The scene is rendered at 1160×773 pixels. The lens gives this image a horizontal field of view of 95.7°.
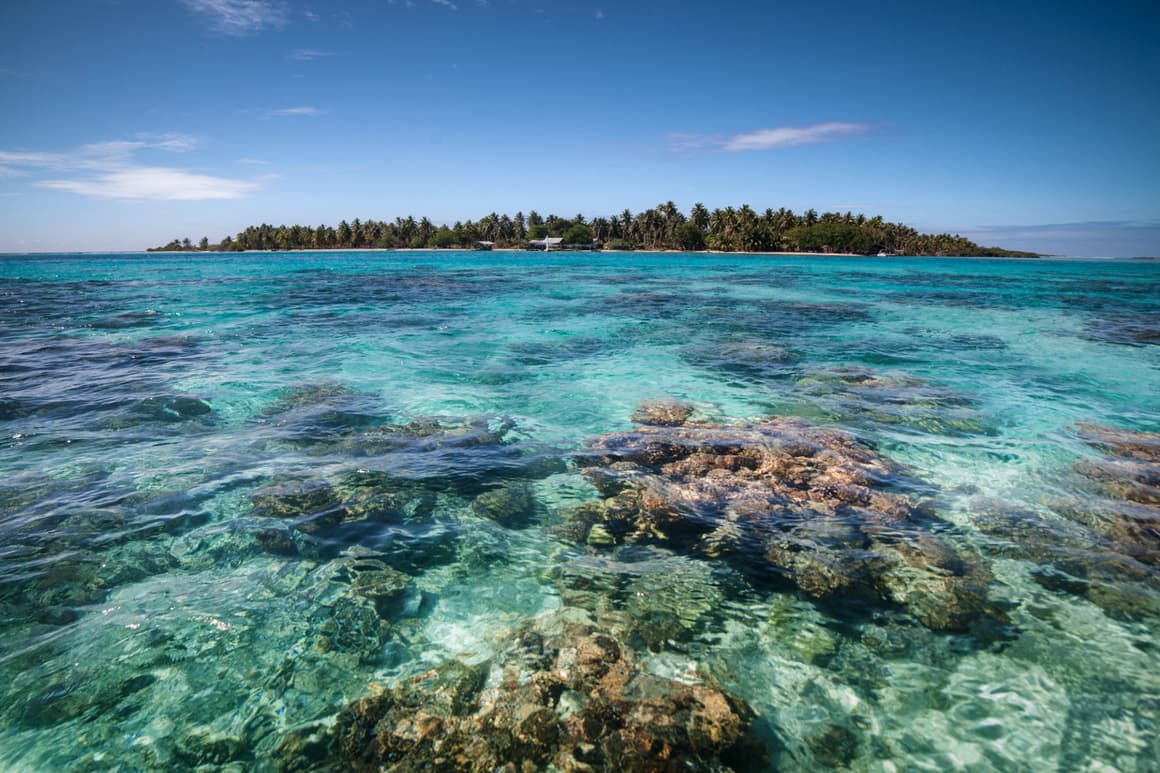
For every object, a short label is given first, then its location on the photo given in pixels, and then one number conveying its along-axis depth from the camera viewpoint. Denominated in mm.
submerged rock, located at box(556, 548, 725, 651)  3969
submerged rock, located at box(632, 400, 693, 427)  8477
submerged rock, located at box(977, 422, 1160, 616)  4430
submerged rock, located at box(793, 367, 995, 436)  8617
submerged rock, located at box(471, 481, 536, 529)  5605
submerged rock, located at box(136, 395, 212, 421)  8477
